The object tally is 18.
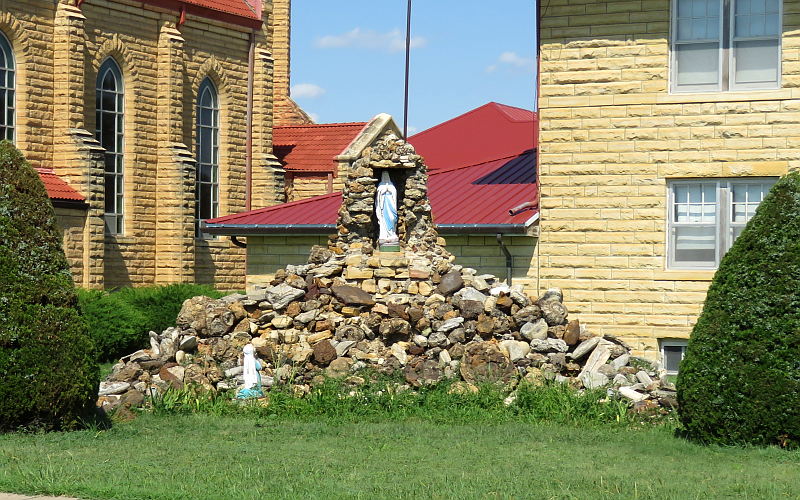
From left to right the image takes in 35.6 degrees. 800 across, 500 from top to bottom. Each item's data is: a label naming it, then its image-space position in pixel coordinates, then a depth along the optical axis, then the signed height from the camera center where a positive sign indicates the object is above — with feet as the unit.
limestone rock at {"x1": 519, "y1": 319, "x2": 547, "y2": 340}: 57.31 -3.99
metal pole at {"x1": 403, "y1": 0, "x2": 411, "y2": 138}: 72.07 +11.25
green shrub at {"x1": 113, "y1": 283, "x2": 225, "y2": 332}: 87.04 -4.34
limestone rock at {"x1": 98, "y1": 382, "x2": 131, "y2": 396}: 54.49 -6.54
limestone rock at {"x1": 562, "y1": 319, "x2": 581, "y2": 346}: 57.47 -4.09
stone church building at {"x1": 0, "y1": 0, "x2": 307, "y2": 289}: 98.73 +10.25
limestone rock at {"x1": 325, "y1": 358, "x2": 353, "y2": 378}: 55.72 -5.65
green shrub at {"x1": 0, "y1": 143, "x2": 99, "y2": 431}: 43.91 -3.07
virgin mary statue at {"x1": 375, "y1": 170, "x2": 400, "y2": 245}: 61.52 +1.36
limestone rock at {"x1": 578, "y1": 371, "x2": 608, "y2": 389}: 54.29 -5.90
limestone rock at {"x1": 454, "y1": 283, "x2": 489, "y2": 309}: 58.59 -2.48
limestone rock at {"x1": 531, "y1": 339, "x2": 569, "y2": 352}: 56.75 -4.63
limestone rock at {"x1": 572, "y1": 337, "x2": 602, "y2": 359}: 56.85 -4.72
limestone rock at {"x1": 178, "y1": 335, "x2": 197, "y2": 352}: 58.03 -4.84
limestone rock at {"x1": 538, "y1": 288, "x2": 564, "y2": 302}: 59.57 -2.43
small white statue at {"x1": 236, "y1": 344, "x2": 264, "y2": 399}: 54.13 -5.85
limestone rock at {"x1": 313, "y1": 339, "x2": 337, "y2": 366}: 56.29 -5.08
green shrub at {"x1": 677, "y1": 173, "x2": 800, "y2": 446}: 41.81 -3.38
